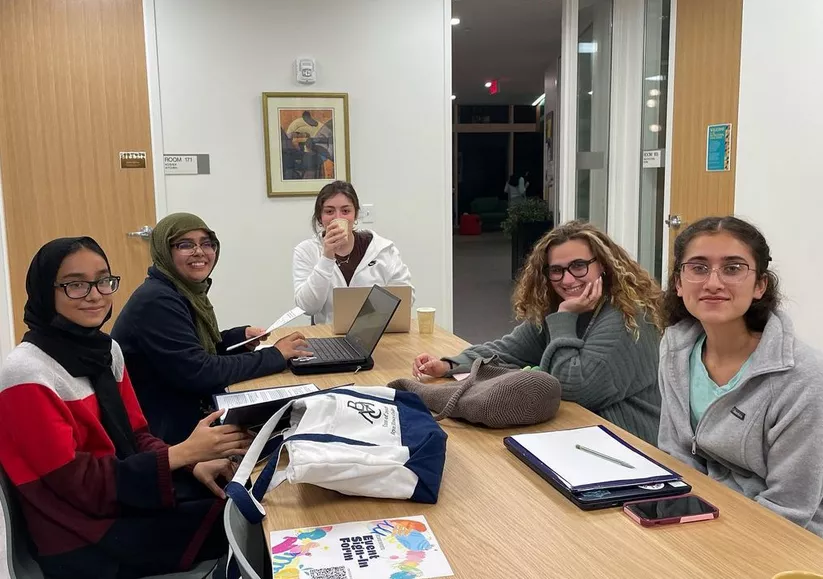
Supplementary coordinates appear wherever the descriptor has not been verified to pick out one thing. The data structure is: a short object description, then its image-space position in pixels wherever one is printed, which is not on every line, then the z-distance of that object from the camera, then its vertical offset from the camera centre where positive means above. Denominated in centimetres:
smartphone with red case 122 -57
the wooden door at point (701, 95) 392 +51
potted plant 750 -38
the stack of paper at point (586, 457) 136 -56
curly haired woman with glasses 184 -37
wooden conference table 109 -58
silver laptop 264 -44
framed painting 432 +30
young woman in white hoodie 308 -32
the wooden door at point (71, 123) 388 +39
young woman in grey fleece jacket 135 -40
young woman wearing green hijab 204 -44
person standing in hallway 1413 -2
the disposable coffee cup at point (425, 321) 274 -52
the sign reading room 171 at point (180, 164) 416 +16
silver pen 142 -55
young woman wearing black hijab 139 -55
